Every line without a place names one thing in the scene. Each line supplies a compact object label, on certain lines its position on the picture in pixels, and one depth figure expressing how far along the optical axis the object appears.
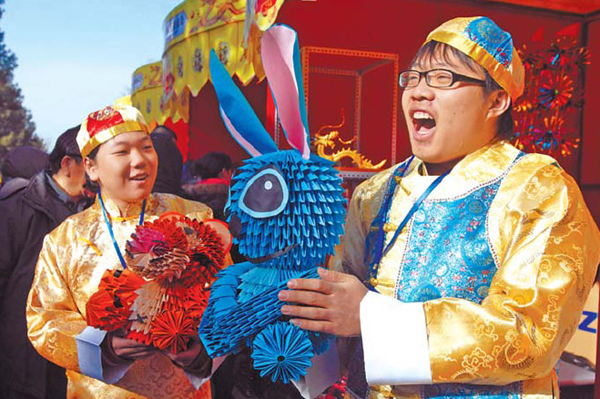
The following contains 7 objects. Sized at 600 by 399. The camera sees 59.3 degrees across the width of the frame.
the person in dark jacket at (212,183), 3.49
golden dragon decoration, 4.28
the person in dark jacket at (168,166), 3.09
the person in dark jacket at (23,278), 2.95
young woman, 1.85
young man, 1.12
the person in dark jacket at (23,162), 3.83
